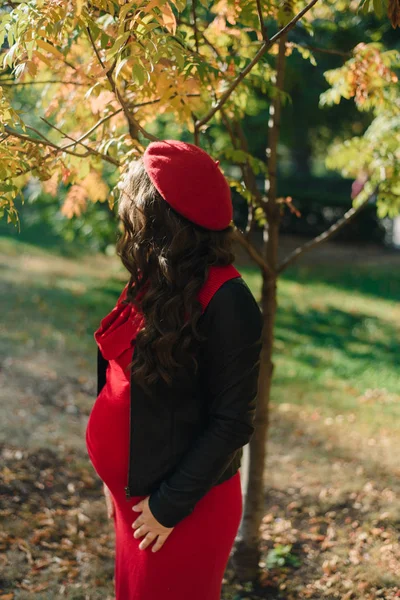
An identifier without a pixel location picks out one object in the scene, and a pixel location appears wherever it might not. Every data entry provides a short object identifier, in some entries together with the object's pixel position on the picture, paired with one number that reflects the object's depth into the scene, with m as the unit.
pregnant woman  3.36
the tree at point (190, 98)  3.50
